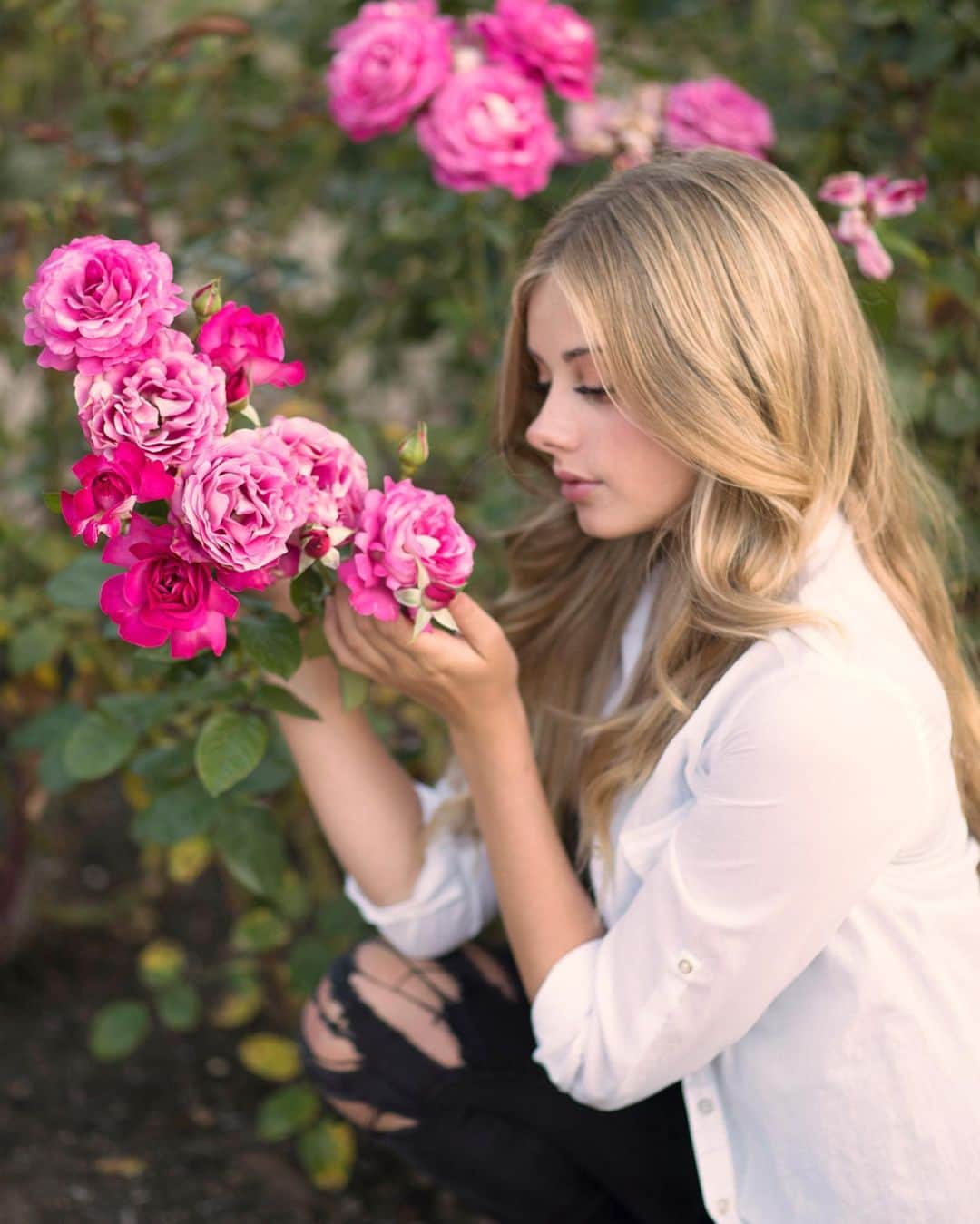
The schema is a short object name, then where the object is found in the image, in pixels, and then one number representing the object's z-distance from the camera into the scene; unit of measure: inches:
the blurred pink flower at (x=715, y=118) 72.2
